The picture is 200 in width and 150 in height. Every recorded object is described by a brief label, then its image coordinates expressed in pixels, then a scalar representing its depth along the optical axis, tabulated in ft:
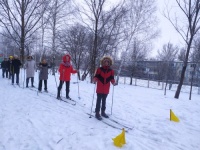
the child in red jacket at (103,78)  18.53
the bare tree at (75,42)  75.44
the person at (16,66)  38.17
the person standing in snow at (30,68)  35.24
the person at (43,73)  31.55
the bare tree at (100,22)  55.36
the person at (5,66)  51.30
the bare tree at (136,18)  71.41
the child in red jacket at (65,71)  26.25
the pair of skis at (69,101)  24.49
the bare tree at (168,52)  157.28
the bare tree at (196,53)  48.01
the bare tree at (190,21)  35.33
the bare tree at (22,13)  60.70
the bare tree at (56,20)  74.74
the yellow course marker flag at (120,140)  12.82
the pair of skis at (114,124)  16.60
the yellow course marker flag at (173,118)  19.74
